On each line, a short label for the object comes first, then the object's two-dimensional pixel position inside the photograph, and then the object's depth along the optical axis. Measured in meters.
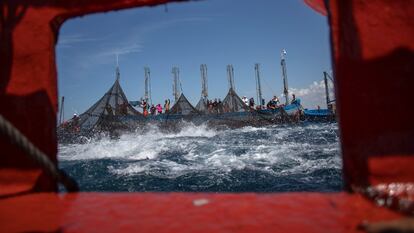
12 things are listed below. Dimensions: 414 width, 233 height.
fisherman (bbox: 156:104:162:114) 31.97
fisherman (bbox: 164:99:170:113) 32.94
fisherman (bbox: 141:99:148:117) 30.41
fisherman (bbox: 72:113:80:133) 21.68
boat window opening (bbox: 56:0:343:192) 7.92
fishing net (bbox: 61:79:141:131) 20.84
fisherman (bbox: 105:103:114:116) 21.28
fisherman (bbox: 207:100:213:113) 30.44
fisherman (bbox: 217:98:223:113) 29.42
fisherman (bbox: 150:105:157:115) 32.18
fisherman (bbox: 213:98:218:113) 29.78
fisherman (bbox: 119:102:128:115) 22.61
